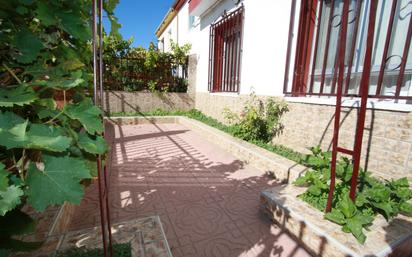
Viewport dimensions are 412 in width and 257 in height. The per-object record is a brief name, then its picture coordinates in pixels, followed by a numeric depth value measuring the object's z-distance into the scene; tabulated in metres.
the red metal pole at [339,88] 1.88
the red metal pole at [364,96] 1.78
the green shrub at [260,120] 4.59
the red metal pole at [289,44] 4.14
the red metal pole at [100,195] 0.91
